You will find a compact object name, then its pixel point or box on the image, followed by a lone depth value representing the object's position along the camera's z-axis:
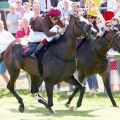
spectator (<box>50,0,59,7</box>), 19.72
